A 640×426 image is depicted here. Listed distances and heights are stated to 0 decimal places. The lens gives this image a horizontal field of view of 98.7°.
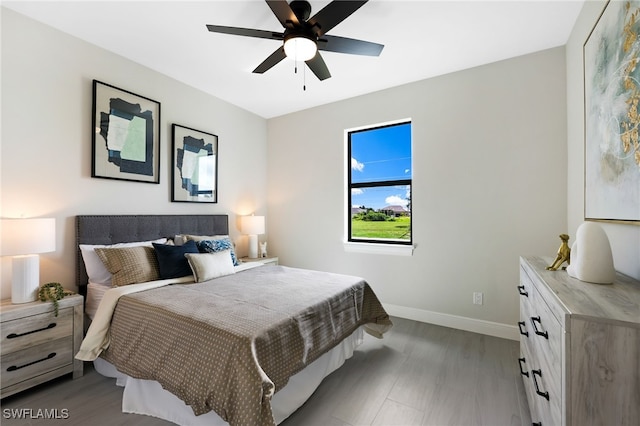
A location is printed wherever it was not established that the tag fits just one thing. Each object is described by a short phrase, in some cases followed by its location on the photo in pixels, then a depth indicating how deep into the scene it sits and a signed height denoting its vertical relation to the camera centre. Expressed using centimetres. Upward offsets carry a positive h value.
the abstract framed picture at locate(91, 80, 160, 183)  253 +77
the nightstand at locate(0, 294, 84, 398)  178 -90
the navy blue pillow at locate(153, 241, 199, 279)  242 -43
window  342 +40
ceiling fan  165 +122
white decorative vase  124 -19
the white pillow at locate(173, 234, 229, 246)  295 -27
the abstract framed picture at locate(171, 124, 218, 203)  316 +58
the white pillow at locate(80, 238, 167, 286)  234 -46
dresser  85 -46
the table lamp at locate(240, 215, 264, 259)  373 -21
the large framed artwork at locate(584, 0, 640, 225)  126 +54
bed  135 -74
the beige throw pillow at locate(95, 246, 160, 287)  225 -44
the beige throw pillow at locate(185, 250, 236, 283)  242 -47
